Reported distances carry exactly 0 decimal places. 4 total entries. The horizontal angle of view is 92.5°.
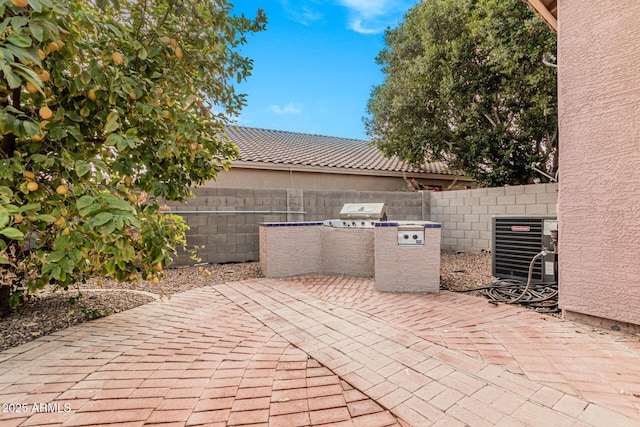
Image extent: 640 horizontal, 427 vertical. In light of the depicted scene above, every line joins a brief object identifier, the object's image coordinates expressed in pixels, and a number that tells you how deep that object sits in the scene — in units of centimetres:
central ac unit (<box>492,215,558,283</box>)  441
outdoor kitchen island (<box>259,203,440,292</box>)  468
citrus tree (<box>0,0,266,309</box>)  187
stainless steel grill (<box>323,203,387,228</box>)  626
